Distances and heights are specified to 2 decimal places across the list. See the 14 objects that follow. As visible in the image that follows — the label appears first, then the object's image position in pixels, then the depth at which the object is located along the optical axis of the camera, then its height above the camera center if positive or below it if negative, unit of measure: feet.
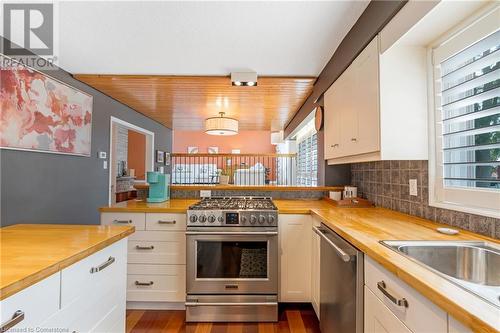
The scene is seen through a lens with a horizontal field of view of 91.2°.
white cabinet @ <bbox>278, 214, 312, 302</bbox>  7.07 -2.40
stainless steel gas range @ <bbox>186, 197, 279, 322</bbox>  6.72 -2.60
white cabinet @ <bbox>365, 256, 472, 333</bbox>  2.37 -1.54
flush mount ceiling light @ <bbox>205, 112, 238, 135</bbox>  12.78 +2.45
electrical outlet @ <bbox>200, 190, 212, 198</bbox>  9.32 -0.82
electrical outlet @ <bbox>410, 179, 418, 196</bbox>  5.51 -0.32
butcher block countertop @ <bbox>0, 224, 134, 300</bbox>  2.56 -1.08
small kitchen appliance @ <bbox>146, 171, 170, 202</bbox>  8.39 -0.51
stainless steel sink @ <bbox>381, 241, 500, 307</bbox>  3.39 -1.22
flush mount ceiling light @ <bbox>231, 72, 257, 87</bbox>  8.18 +3.17
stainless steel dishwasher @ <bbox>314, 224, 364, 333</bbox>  3.99 -2.13
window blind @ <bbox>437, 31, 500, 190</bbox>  3.64 +0.96
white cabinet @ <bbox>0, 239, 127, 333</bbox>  2.56 -1.63
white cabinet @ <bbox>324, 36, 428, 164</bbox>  4.70 +1.39
